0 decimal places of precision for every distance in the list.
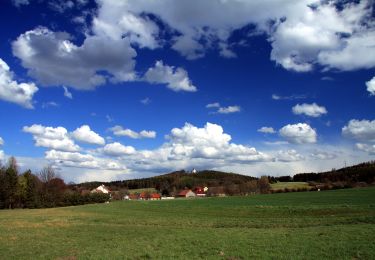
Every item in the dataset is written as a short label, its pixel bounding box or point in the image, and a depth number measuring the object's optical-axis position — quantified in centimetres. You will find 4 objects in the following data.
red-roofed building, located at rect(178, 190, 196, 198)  19722
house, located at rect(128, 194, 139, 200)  18328
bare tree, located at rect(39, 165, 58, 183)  12506
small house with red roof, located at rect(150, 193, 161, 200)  17842
